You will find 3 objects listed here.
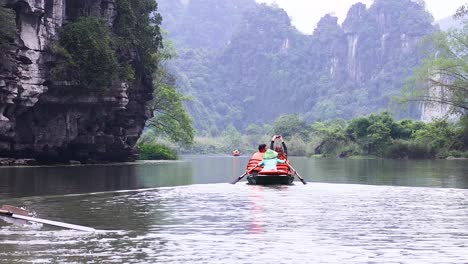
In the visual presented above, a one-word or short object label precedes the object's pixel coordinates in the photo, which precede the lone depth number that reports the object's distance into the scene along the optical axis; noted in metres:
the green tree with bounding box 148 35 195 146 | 70.31
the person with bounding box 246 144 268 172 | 27.67
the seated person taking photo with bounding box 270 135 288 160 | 28.92
